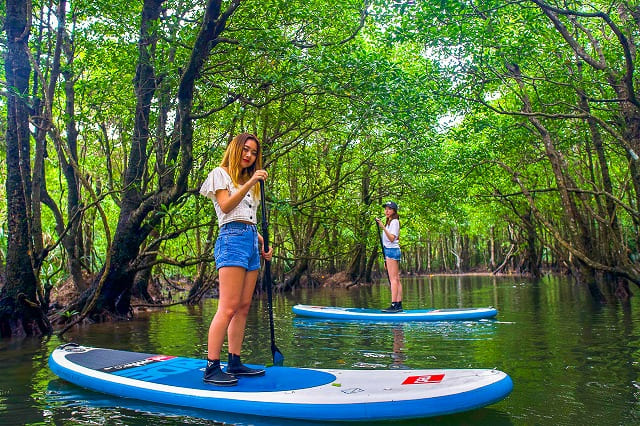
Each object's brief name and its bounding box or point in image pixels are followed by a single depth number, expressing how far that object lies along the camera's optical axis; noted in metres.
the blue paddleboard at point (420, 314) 8.61
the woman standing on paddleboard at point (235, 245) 3.97
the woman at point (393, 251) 9.31
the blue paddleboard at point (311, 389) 3.24
